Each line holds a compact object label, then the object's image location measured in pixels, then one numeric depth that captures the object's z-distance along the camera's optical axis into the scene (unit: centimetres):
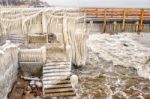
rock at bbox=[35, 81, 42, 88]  1297
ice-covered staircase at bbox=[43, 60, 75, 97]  1232
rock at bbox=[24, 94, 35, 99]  1175
